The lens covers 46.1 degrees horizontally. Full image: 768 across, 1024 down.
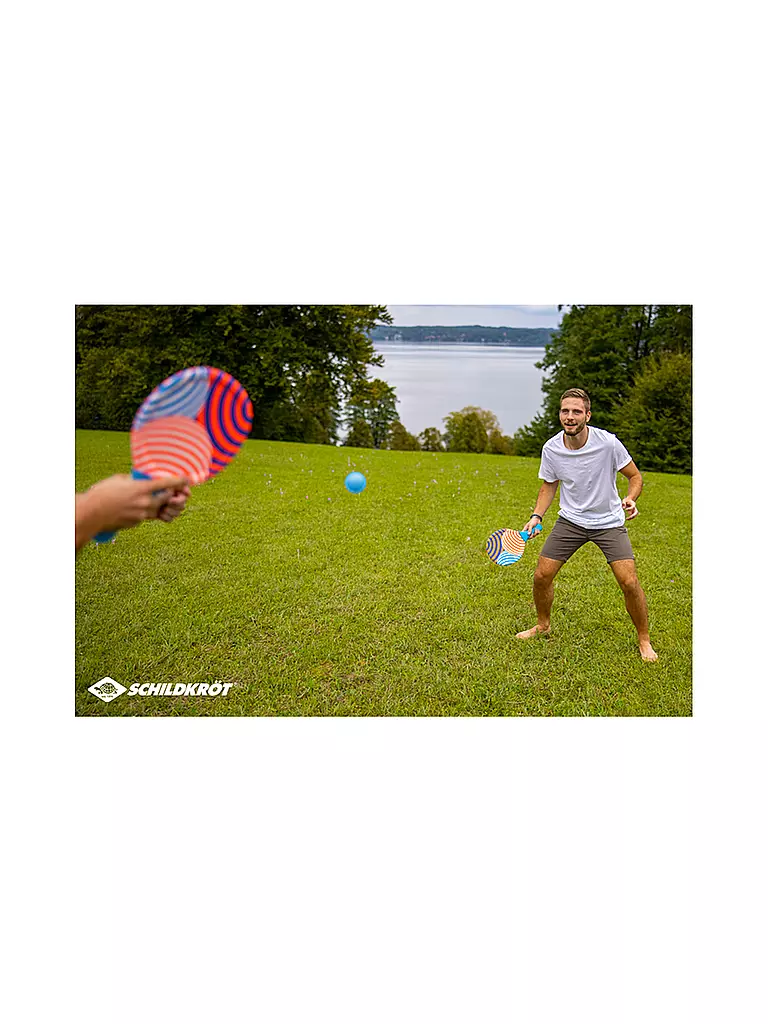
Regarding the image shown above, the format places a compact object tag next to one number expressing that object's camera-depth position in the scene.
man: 4.30
